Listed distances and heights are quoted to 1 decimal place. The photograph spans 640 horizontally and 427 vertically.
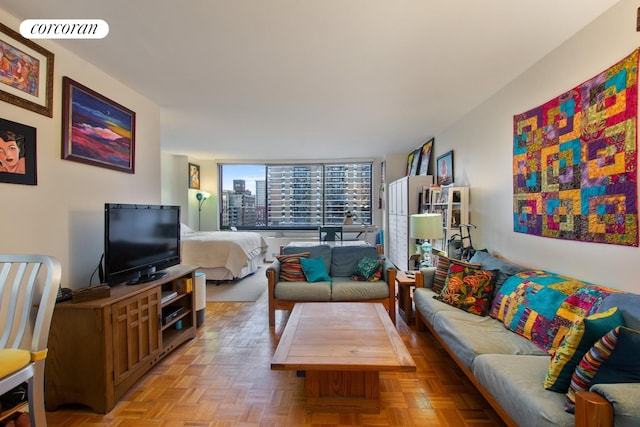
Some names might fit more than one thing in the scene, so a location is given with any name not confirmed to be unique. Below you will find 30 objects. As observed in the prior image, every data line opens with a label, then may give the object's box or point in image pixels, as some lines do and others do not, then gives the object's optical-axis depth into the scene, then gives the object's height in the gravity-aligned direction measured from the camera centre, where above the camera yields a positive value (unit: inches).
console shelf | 72.1 -35.3
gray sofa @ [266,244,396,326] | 123.3 -32.5
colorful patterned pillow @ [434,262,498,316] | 95.5 -25.5
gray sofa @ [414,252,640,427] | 41.6 -32.0
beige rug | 163.6 -46.3
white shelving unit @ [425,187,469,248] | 142.8 +3.2
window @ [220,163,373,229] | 294.4 +19.5
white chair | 48.5 -21.8
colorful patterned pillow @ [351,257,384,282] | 132.0 -27.8
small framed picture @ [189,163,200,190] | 269.8 +35.7
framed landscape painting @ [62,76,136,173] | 88.0 +28.6
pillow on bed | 224.1 -12.1
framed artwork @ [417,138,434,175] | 199.3 +40.9
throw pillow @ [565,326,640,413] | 46.3 -23.7
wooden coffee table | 66.0 -33.6
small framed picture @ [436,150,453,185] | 166.6 +27.3
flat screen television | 84.5 -9.2
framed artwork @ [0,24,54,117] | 70.1 +36.2
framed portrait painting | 69.5 +15.1
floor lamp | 277.1 +16.2
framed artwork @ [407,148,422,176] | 221.0 +41.3
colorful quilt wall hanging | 66.9 +14.3
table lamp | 128.6 -5.3
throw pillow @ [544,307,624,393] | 51.1 -23.2
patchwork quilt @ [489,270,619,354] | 67.9 -23.3
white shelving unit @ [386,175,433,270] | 188.7 +3.8
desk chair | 212.5 -13.0
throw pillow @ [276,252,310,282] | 133.0 -25.2
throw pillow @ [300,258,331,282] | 132.6 -25.7
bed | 189.3 -27.1
